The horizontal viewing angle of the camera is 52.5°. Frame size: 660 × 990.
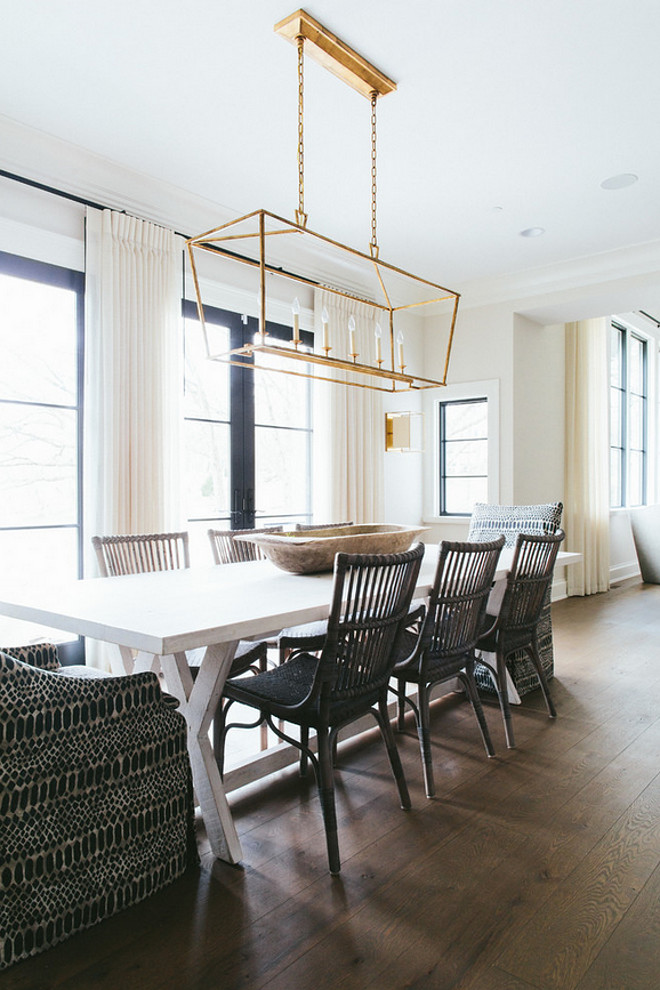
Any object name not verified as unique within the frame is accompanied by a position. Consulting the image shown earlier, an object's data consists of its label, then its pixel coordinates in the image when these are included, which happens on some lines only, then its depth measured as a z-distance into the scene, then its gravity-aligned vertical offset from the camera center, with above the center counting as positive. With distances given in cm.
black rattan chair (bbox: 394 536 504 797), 242 -50
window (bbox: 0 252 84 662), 348 +36
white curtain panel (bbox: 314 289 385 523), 516 +43
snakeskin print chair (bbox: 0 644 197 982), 152 -76
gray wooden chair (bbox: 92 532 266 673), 268 -29
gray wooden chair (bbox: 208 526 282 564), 344 -29
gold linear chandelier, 260 +171
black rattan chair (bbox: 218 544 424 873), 191 -54
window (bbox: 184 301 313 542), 442 +39
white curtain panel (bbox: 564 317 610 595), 663 +37
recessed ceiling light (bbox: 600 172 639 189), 385 +182
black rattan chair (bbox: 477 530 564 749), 286 -51
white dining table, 172 -35
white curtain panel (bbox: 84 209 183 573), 369 +66
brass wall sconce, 582 +52
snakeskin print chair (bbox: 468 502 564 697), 352 -22
